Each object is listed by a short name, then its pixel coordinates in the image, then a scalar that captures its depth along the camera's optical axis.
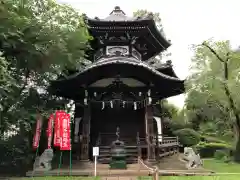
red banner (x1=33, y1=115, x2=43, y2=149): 8.43
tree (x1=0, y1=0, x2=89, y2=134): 6.95
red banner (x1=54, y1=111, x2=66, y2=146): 8.21
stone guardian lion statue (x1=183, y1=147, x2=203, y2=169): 8.30
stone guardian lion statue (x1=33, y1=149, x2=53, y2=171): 8.14
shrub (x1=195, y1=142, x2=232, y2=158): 13.31
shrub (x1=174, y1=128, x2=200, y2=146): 15.18
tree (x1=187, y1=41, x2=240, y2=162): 10.93
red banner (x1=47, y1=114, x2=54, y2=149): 8.36
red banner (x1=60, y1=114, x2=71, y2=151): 8.19
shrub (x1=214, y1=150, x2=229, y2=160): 12.44
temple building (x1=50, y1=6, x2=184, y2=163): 9.46
